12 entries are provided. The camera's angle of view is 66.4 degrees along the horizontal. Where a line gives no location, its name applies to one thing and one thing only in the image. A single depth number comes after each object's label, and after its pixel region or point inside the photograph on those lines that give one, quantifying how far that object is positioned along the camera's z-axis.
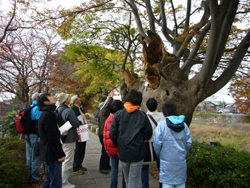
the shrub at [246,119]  25.56
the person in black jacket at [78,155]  4.97
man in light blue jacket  2.73
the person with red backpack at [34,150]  4.14
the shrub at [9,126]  7.09
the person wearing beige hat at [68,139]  4.01
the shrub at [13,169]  3.30
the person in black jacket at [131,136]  2.85
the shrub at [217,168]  3.39
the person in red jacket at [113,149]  3.46
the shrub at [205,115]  26.40
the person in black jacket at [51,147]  2.99
